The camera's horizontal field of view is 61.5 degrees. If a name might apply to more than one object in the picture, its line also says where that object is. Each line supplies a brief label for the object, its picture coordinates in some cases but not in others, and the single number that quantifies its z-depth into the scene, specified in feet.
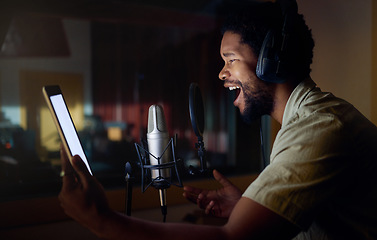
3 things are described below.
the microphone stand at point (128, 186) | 3.02
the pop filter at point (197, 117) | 3.10
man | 1.95
